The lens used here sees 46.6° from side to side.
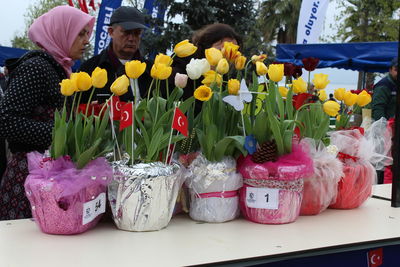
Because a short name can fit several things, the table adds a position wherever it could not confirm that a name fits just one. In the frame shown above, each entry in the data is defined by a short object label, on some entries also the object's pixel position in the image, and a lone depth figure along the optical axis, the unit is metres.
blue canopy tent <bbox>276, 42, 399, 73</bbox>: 6.60
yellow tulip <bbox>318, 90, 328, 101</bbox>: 1.57
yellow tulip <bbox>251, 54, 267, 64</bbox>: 1.40
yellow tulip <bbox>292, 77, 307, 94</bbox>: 1.54
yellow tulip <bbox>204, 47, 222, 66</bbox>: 1.31
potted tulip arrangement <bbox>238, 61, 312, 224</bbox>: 1.31
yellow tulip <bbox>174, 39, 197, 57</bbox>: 1.28
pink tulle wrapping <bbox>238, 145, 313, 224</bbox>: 1.30
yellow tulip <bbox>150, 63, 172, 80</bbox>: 1.24
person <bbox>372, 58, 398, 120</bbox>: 4.12
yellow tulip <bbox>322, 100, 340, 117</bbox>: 1.37
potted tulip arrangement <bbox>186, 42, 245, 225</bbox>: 1.30
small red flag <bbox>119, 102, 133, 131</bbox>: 1.23
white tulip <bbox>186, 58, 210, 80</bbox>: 1.28
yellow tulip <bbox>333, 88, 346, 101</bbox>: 1.49
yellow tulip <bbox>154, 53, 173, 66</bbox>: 1.27
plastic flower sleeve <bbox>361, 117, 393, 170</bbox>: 1.66
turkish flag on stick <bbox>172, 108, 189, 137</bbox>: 1.25
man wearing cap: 2.34
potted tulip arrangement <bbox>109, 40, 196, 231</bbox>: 1.19
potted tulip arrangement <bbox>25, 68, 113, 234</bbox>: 1.15
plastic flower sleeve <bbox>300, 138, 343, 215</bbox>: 1.42
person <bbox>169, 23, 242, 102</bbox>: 2.21
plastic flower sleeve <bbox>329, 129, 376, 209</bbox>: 1.53
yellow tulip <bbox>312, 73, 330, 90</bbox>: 1.48
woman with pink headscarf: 1.58
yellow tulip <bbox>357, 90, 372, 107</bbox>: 1.49
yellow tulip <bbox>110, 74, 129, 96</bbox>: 1.22
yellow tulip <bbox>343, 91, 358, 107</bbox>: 1.47
